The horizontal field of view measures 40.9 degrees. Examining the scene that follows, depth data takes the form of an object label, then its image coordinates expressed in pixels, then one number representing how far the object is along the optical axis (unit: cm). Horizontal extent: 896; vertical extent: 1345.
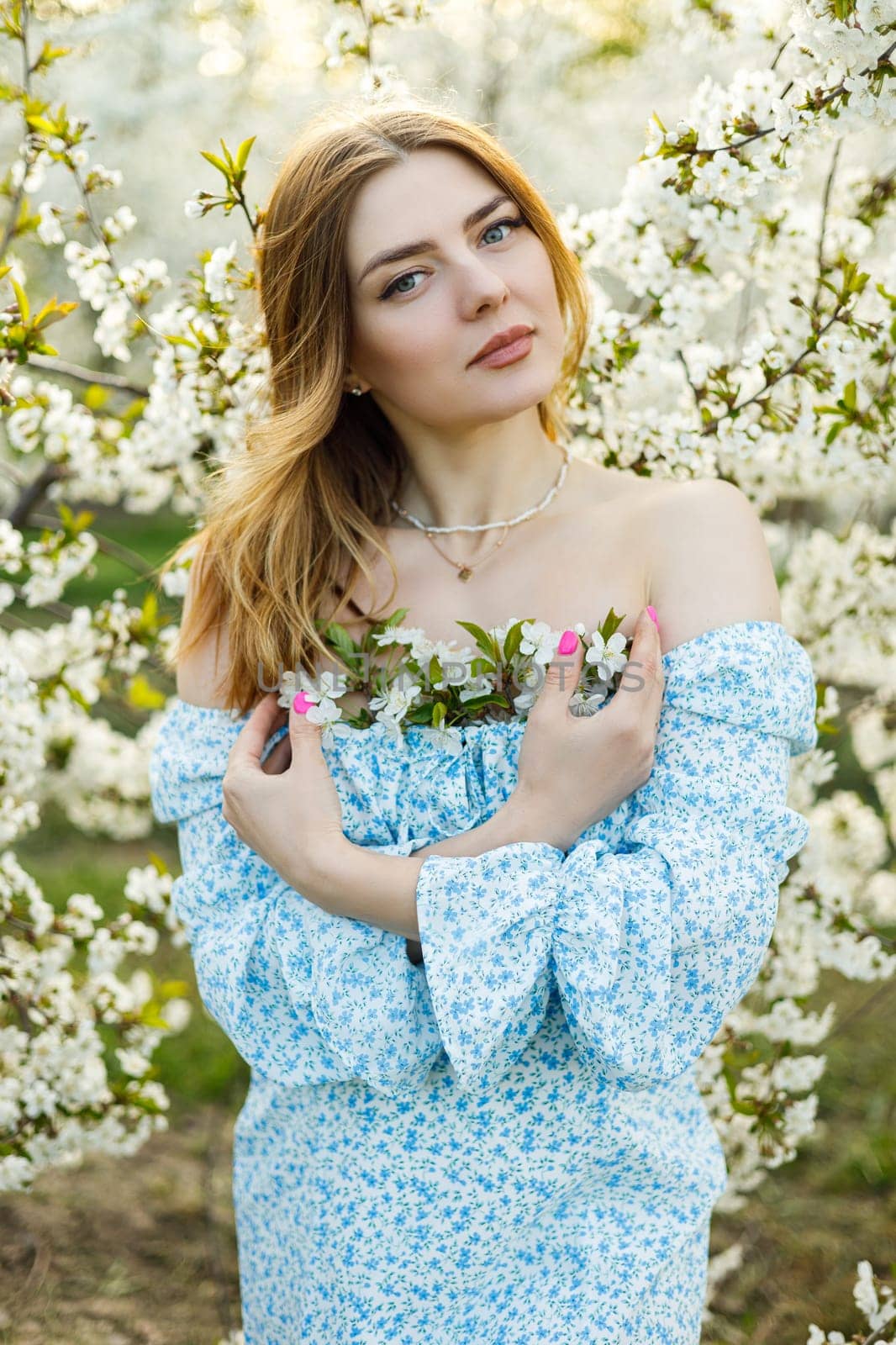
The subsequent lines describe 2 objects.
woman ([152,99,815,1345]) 143
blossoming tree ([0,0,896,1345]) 202
